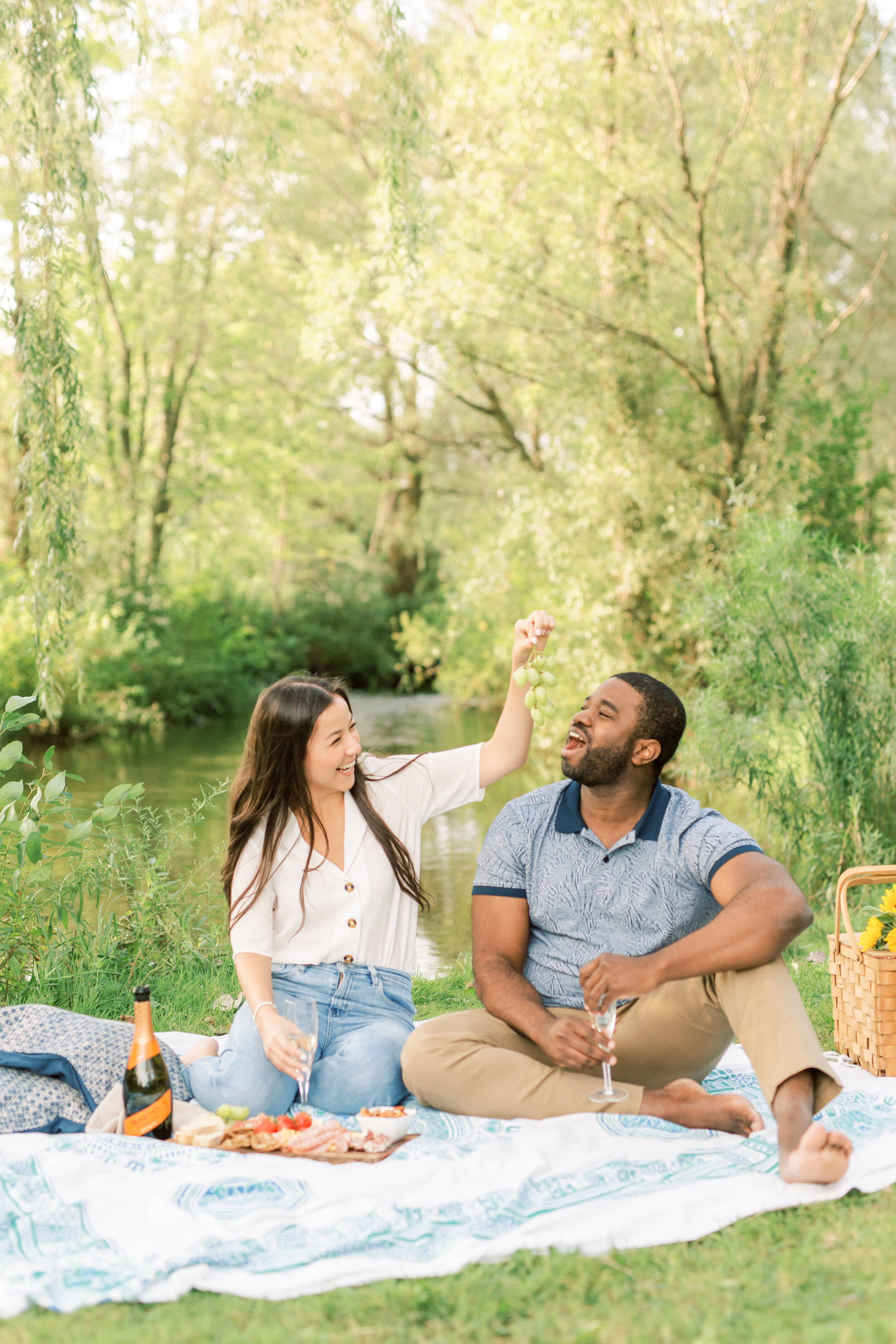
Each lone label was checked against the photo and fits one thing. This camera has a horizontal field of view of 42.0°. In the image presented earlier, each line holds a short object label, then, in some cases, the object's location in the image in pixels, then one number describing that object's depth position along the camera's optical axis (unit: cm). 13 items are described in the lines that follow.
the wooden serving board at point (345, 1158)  271
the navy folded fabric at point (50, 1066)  296
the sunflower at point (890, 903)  338
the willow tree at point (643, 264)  1022
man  269
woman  308
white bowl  280
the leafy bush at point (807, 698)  571
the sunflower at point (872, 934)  344
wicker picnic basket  332
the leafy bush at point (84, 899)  400
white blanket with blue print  221
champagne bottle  283
